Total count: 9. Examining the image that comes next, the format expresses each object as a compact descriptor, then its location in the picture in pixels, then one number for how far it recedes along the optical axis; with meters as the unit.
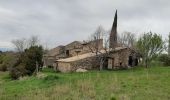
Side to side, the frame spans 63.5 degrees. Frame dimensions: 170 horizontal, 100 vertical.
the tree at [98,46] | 22.83
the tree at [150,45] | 23.27
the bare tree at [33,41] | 41.79
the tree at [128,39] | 39.62
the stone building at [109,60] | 21.97
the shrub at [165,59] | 25.01
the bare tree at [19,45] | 41.77
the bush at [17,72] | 20.07
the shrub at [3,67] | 28.69
